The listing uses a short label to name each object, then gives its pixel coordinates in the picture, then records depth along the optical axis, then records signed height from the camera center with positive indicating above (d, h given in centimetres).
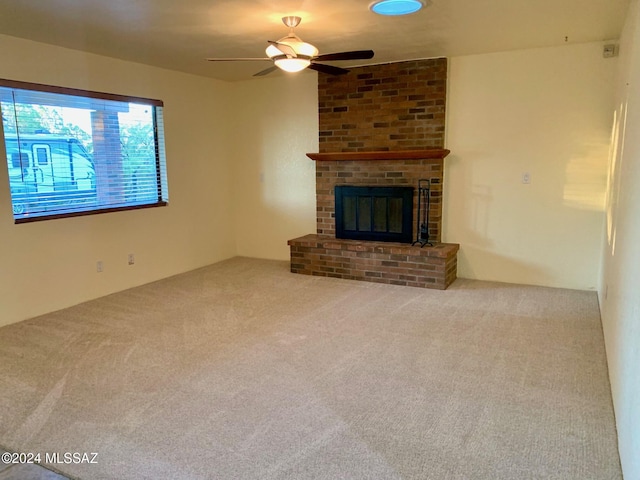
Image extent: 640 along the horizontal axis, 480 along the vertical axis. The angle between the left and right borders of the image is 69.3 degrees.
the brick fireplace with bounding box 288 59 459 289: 488 +15
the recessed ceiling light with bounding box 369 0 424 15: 299 +107
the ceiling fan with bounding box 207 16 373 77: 313 +79
